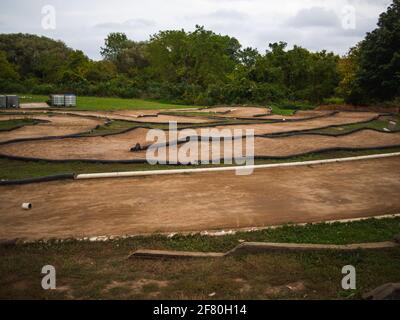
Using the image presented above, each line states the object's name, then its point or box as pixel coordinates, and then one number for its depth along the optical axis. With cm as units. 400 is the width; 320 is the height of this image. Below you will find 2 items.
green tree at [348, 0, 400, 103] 2708
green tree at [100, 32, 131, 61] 6838
